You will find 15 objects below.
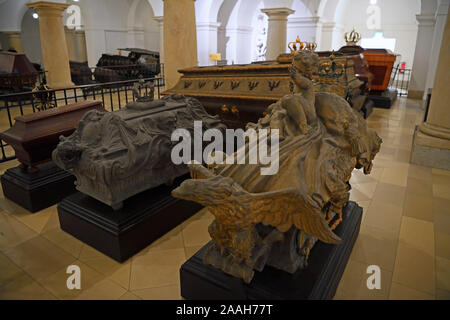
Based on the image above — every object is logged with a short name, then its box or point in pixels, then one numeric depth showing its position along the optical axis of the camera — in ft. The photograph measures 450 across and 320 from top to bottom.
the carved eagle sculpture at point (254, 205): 4.25
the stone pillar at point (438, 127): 12.56
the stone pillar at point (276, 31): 28.50
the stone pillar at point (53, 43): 24.38
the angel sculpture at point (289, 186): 4.33
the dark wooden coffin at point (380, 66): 26.00
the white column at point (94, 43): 46.62
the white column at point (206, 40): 40.34
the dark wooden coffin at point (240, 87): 12.00
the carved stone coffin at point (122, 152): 7.45
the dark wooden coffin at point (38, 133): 9.50
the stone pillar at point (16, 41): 47.56
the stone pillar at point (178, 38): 15.39
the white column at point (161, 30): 35.81
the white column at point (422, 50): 28.71
